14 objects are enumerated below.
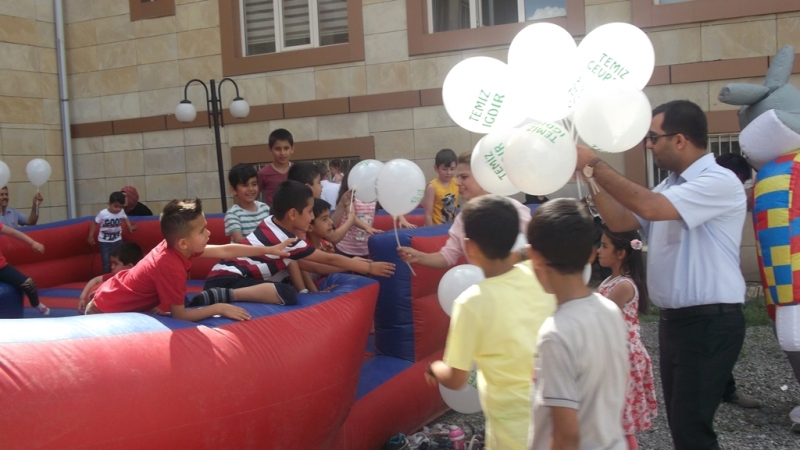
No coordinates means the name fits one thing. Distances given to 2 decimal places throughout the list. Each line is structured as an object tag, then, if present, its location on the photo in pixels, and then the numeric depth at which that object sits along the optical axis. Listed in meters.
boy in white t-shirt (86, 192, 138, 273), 8.19
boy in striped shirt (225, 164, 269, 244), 5.30
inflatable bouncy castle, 2.50
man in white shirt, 2.88
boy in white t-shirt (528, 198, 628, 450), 1.87
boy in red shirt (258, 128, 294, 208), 6.11
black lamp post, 9.41
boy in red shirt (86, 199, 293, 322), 3.19
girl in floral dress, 3.53
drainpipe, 11.95
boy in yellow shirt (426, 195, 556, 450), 2.31
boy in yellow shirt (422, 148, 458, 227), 6.90
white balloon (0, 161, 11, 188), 8.62
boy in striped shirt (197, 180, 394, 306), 3.91
